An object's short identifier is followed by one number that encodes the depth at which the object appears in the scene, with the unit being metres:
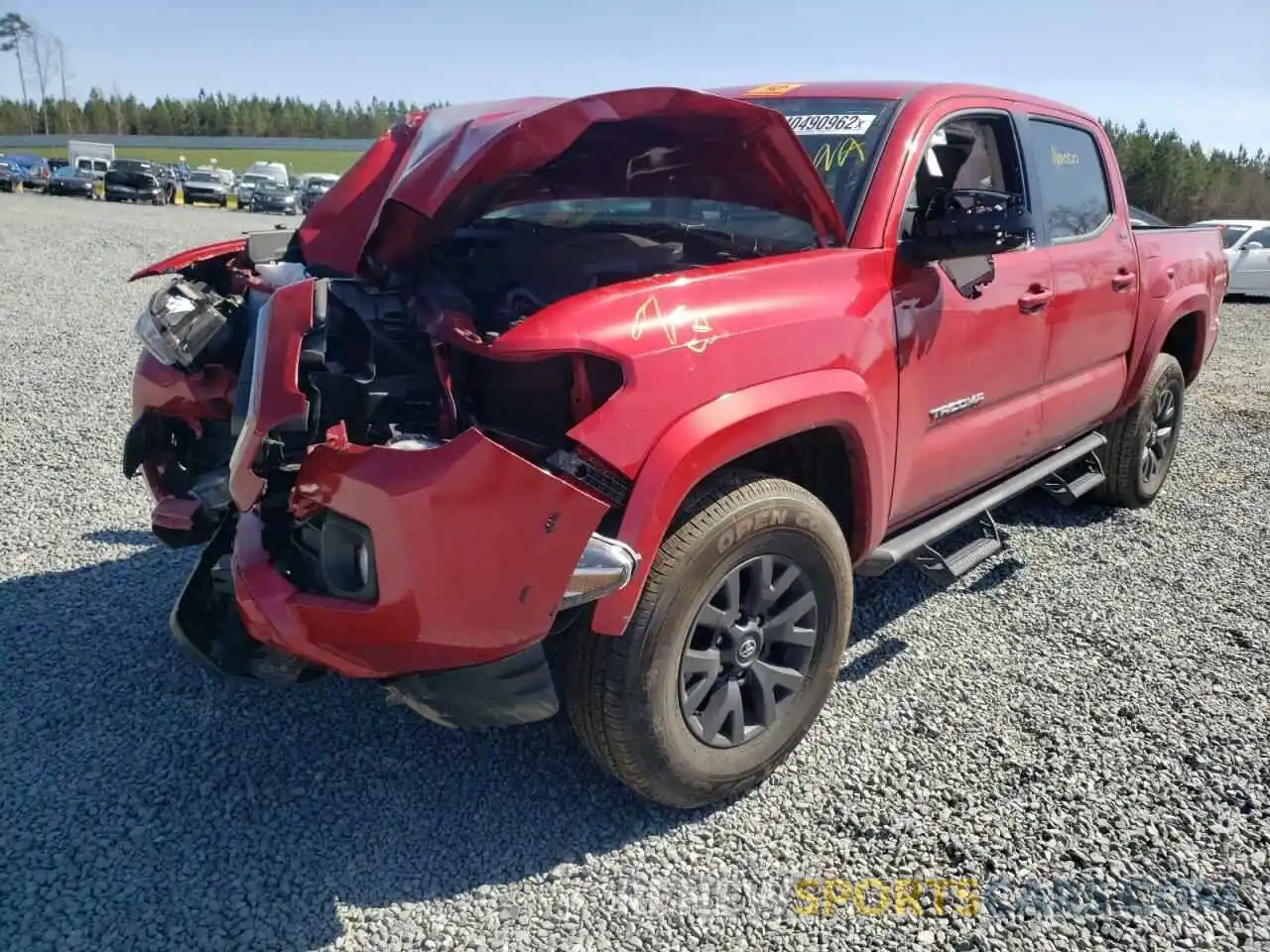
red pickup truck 2.16
